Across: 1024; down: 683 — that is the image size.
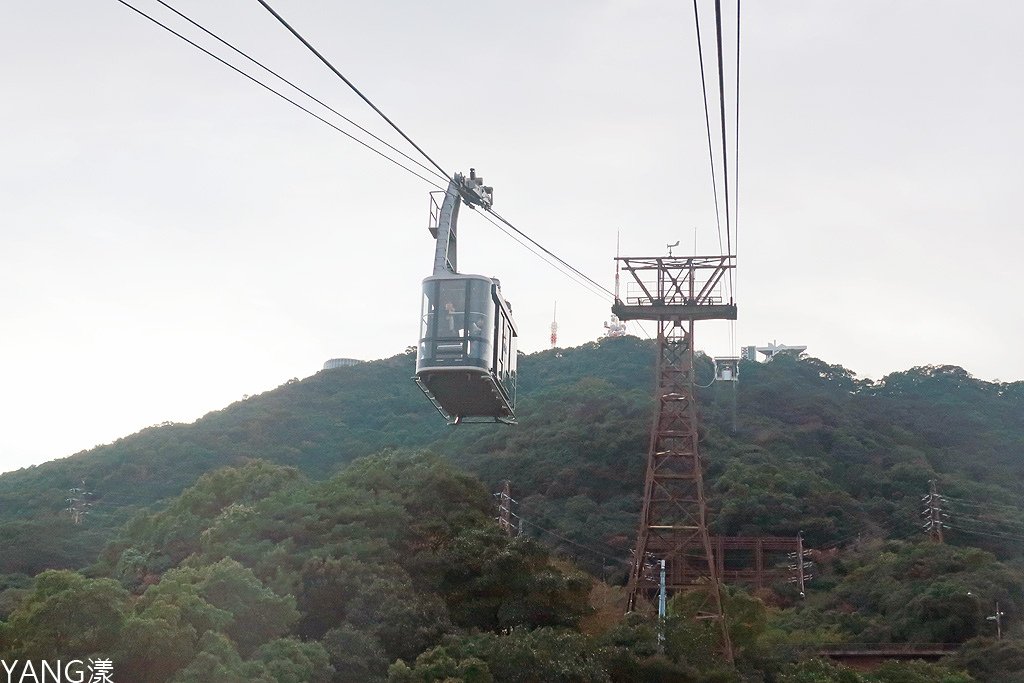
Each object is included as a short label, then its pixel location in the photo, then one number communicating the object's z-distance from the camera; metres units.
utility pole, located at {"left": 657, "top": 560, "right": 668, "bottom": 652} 25.64
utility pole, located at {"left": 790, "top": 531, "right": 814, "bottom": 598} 49.12
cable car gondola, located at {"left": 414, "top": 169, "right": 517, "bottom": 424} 17.38
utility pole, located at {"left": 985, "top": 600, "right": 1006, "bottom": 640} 38.62
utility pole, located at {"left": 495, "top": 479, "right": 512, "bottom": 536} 48.62
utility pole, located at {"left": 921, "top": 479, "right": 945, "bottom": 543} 52.46
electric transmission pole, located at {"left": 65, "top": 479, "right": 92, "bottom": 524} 51.92
